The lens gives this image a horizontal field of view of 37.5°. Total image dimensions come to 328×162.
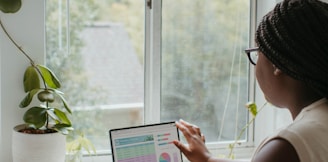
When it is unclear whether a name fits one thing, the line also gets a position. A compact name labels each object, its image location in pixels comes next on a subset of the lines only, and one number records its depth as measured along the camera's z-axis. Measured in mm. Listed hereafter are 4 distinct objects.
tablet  1736
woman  1027
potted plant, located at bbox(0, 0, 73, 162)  1765
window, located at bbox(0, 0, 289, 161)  1885
